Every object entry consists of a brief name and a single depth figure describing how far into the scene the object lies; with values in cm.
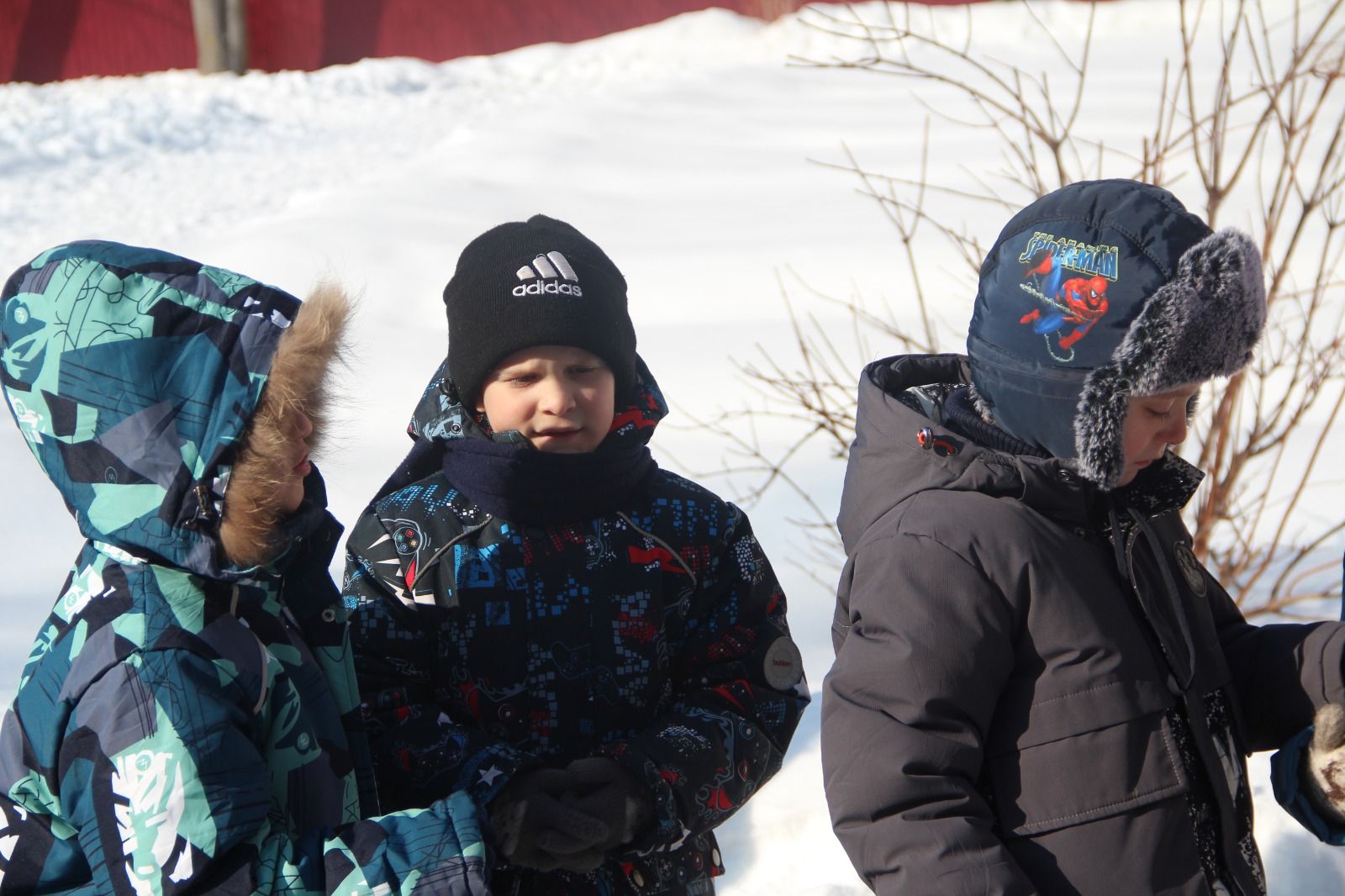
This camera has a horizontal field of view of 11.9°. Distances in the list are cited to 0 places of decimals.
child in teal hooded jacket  578
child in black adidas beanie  608
